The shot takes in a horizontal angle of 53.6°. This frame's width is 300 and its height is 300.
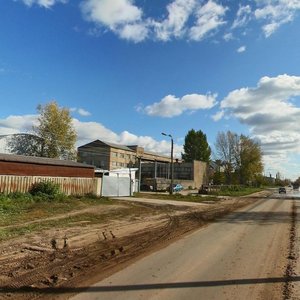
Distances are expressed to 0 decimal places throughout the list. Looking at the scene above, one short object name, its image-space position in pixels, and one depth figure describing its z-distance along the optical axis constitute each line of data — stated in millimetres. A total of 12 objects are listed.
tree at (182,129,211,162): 83882
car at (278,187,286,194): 61268
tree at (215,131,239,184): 73448
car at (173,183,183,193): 49396
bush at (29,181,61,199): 20901
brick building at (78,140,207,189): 69082
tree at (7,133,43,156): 47300
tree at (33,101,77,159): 49088
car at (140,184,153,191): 49318
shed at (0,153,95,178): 21543
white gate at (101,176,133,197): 27991
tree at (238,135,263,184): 72391
